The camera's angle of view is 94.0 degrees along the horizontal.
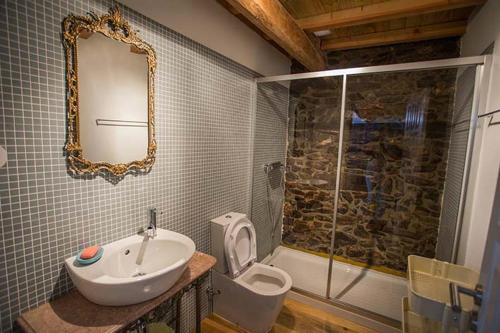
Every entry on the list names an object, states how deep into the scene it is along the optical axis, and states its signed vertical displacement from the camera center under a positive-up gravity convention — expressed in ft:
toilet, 5.80 -3.65
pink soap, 3.47 -1.73
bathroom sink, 3.06 -1.99
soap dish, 3.41 -1.81
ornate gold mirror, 3.58 +0.74
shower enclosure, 7.40 -0.95
